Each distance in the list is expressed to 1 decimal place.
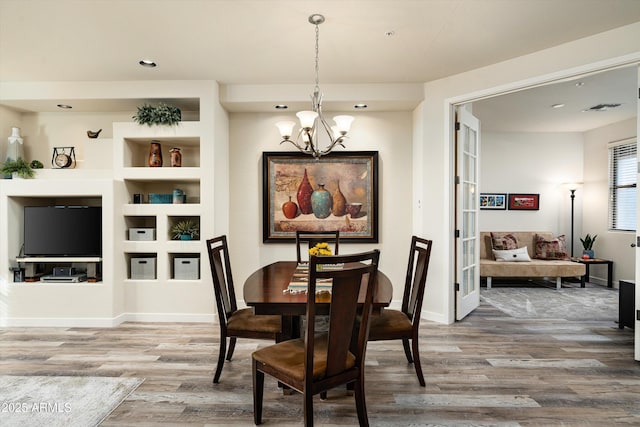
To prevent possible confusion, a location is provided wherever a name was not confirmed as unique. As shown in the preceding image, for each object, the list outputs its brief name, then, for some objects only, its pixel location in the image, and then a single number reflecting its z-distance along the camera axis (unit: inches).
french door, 154.8
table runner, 87.7
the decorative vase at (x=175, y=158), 161.3
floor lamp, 247.6
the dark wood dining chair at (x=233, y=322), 97.5
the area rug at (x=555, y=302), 167.8
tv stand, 151.0
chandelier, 103.4
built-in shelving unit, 149.6
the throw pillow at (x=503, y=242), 239.0
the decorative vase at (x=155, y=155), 160.1
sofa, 219.1
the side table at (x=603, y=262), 227.1
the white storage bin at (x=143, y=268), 158.6
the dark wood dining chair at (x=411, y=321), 96.8
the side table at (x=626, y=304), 138.6
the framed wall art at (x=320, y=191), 173.8
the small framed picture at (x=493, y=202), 255.0
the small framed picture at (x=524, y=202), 254.5
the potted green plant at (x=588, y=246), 235.9
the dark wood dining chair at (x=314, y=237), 145.0
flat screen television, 152.7
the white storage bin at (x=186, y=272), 158.7
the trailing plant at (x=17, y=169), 153.9
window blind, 220.1
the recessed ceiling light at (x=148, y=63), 134.9
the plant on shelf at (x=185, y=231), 159.6
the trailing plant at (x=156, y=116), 154.2
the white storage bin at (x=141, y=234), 158.7
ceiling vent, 190.9
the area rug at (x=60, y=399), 83.0
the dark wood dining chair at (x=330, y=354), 67.0
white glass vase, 161.2
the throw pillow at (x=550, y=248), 239.9
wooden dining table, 77.5
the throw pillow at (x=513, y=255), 231.9
